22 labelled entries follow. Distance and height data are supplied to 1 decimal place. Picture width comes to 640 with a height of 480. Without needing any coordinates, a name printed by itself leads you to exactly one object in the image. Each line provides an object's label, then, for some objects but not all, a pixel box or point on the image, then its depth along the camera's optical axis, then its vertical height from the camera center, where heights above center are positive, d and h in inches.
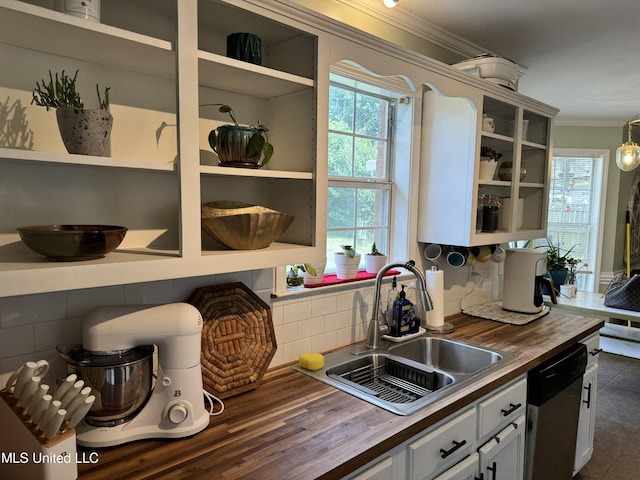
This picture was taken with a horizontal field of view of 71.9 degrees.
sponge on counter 67.8 -24.3
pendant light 166.4 +20.3
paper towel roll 89.9 -18.5
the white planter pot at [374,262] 89.4 -11.5
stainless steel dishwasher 76.3 -37.3
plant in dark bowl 51.9 +6.9
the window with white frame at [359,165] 85.1 +8.1
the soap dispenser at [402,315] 82.7 -20.5
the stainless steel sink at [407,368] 63.6 -26.8
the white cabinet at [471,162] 88.2 +9.4
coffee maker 102.3 -16.7
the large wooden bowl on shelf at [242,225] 51.0 -2.6
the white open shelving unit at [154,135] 41.1 +7.9
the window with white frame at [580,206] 227.6 +1.4
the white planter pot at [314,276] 76.1 -12.4
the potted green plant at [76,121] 40.3 +7.4
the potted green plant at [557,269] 171.3 -23.8
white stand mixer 46.2 -17.5
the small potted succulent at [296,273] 74.4 -11.9
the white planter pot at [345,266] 82.7 -11.5
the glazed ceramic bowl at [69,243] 38.7 -3.8
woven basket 57.8 -18.8
